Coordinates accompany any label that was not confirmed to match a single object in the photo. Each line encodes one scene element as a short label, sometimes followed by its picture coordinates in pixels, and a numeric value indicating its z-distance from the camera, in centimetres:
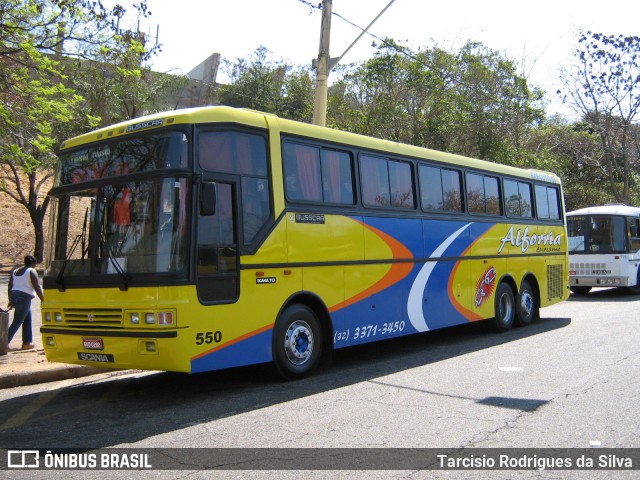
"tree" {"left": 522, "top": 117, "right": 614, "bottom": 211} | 3434
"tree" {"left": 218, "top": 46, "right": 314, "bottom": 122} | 4003
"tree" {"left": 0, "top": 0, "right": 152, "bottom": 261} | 1074
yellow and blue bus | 714
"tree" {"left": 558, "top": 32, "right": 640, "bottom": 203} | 3073
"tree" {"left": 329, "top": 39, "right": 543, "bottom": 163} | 2862
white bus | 2080
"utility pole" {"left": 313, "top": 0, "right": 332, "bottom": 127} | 1312
